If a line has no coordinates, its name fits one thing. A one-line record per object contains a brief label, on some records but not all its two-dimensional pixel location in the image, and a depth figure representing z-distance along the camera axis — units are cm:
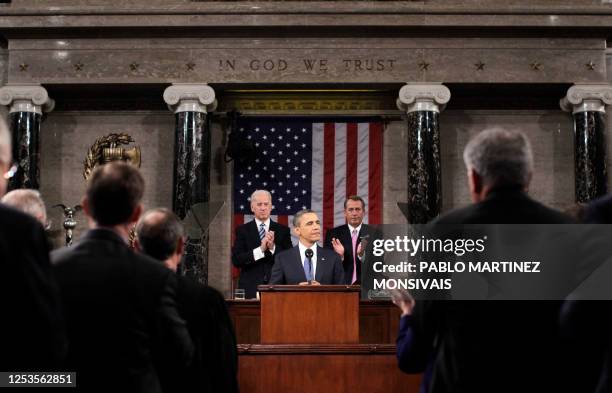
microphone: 754
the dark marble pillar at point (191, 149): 1108
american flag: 1184
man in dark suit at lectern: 744
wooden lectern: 559
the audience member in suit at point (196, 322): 342
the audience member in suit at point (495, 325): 257
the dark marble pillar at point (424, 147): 1098
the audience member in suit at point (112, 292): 269
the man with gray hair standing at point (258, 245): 868
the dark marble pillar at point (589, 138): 1100
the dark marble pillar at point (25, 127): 1113
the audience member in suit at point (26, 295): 223
